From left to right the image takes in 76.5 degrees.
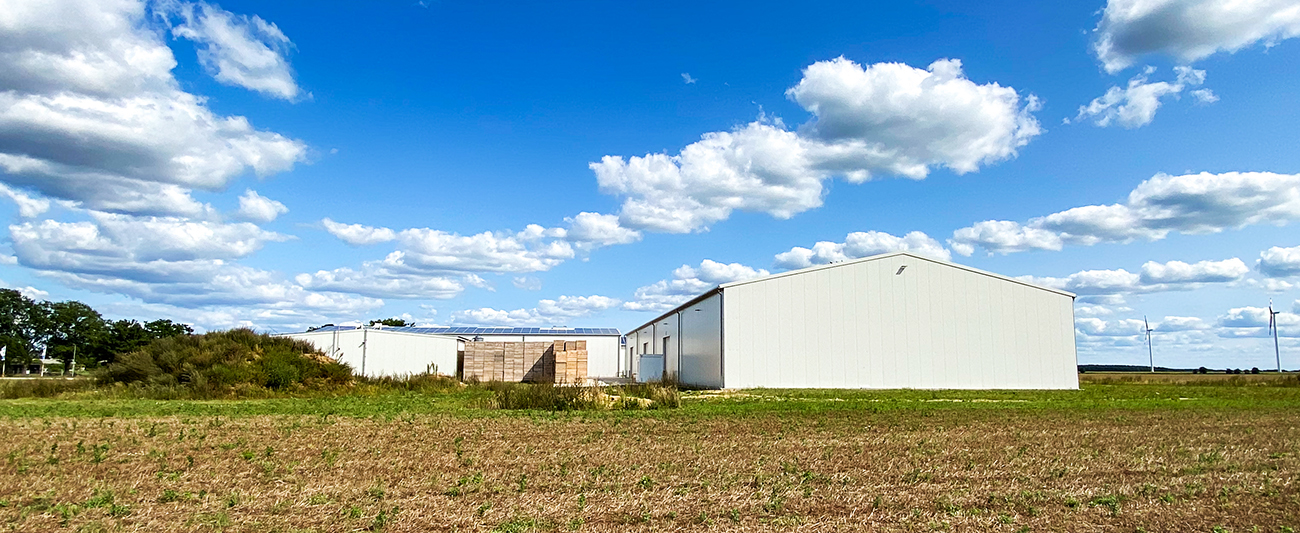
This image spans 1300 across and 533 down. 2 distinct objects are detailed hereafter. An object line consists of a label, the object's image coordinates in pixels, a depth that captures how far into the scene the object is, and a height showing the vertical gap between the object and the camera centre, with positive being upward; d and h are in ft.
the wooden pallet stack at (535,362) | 119.34 +0.76
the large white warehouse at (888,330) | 91.45 +4.15
